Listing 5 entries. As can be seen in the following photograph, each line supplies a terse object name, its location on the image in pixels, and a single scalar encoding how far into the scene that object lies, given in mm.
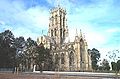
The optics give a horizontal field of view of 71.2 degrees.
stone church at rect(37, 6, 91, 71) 37908
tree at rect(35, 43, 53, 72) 31962
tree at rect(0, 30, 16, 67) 29424
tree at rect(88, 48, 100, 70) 50042
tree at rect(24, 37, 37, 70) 33625
